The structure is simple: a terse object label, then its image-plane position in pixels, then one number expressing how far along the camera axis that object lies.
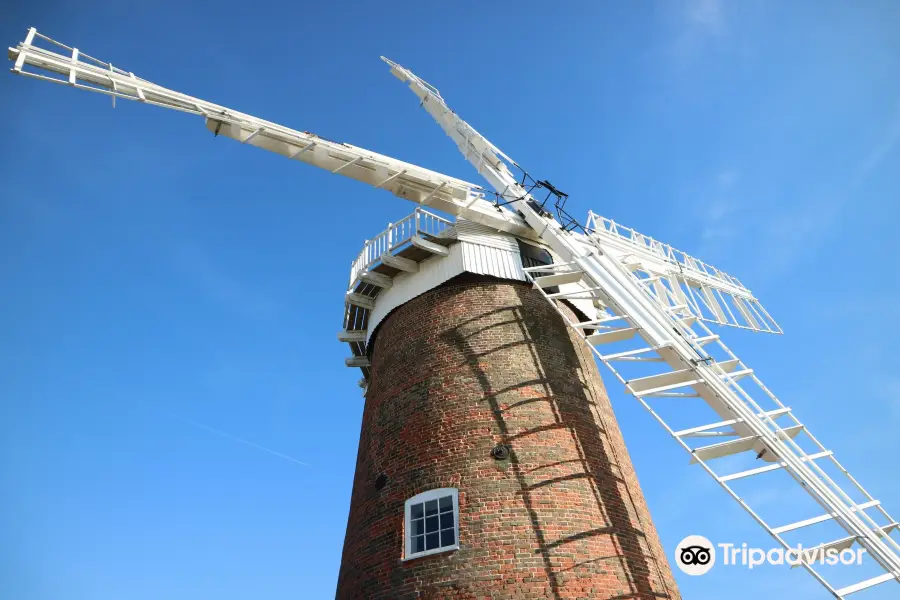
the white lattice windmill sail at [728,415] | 8.81
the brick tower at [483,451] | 9.90
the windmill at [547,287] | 9.78
